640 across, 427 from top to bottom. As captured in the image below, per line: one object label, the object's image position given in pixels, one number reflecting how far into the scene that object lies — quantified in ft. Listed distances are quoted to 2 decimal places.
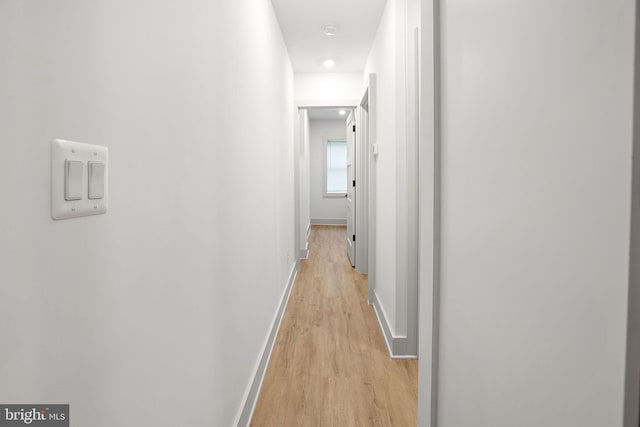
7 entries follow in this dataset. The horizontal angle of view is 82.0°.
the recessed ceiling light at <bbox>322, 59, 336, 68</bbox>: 14.02
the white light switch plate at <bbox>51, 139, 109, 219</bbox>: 1.76
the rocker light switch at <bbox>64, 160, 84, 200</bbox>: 1.83
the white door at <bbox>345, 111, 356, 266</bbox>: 16.91
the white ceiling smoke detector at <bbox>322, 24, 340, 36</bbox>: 10.84
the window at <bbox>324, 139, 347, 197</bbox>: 30.73
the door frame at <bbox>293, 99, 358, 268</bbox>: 15.33
